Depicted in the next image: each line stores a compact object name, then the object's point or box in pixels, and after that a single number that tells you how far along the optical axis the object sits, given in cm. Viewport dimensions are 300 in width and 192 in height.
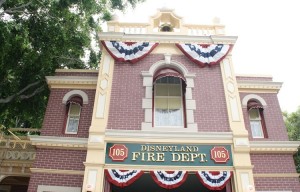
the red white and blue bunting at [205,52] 1128
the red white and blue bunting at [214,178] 911
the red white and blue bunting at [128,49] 1128
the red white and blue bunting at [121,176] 905
